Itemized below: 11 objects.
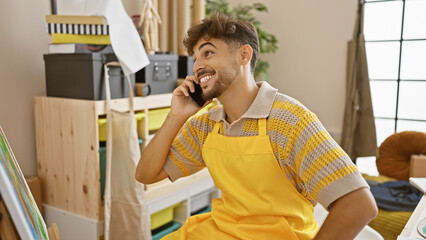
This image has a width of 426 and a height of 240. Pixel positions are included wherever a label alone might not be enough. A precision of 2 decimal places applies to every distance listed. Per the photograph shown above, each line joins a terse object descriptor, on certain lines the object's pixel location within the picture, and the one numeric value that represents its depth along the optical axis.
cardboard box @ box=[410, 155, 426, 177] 2.64
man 1.16
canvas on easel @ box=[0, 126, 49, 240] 0.66
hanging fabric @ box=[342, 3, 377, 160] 3.67
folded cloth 2.59
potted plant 3.77
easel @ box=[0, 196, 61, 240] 0.67
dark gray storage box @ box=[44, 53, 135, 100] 2.25
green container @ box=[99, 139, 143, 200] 2.36
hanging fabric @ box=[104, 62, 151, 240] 2.32
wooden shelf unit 2.26
